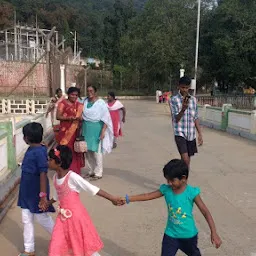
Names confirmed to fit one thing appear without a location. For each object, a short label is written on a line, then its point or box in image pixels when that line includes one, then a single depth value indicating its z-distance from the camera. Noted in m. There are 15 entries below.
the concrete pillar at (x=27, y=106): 18.69
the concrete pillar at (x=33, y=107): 18.67
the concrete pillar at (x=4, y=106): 19.11
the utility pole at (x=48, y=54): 17.88
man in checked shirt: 5.20
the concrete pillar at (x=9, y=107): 18.97
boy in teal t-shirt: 2.71
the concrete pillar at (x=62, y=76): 19.83
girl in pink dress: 2.90
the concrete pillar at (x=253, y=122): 11.51
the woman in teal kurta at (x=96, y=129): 6.14
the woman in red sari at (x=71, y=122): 5.89
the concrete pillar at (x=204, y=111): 16.94
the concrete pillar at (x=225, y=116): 14.02
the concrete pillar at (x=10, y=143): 6.11
